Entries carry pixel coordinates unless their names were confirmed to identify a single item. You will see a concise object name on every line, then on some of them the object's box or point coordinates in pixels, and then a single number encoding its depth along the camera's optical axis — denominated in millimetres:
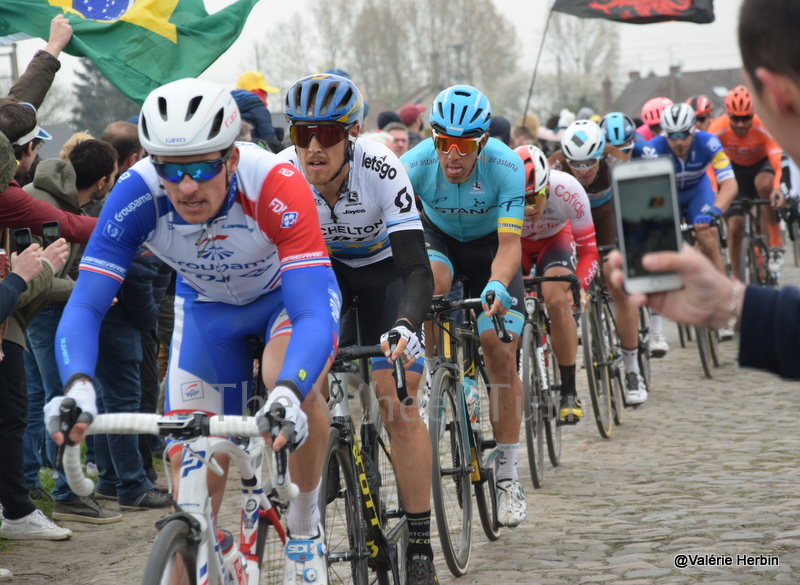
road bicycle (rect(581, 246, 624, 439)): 17219
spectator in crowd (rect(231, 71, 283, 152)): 18484
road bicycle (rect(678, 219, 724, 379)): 21922
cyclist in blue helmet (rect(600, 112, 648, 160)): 21109
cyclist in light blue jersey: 11992
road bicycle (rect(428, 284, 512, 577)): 10594
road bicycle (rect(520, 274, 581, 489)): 14461
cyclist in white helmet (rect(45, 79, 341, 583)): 7105
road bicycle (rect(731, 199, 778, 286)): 25891
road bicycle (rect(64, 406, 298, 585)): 6137
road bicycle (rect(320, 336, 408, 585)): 8719
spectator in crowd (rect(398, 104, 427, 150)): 30094
